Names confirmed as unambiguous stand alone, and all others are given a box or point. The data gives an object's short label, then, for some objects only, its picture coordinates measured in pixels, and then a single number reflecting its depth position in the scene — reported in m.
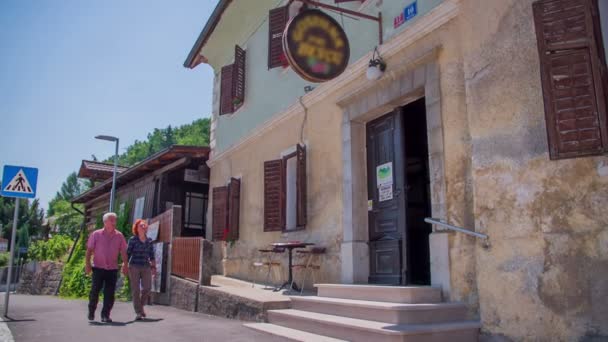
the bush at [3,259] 42.16
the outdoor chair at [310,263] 7.90
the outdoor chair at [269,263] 9.25
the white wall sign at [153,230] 11.44
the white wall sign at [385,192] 6.93
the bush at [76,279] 14.47
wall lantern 6.94
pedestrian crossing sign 8.36
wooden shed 14.10
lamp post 16.59
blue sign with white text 6.56
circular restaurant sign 6.34
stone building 4.37
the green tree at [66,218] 49.82
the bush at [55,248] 20.81
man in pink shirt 7.01
